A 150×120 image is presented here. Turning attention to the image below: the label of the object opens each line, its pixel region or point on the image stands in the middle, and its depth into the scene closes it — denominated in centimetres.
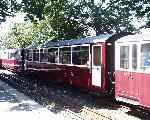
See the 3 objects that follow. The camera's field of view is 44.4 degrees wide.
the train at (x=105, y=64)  644
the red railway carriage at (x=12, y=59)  1766
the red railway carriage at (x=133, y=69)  626
